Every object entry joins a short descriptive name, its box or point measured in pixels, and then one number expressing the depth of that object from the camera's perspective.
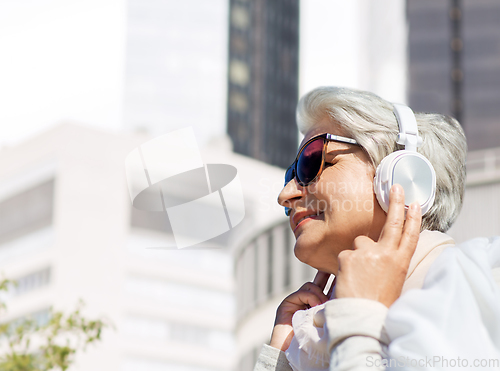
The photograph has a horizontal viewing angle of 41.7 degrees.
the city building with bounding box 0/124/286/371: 41.84
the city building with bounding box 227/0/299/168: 74.00
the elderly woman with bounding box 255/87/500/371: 1.33
